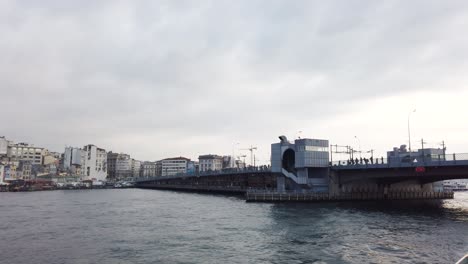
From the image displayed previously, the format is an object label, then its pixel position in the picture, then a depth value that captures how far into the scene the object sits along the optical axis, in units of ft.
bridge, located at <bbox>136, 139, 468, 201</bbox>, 249.75
